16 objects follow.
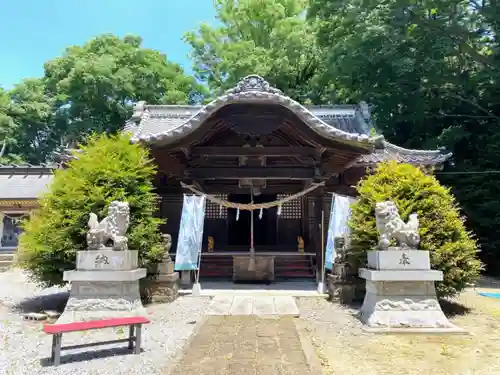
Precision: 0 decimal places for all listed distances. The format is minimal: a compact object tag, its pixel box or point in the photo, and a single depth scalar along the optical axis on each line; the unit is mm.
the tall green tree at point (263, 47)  22766
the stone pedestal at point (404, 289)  6938
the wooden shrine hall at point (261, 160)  9883
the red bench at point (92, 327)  4816
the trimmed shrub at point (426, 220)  8031
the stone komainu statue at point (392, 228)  7156
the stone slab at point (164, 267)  9323
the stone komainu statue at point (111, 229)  7402
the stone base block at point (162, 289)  9203
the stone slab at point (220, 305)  8031
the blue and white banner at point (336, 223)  9641
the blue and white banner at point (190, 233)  9805
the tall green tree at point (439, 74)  15781
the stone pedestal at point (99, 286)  7297
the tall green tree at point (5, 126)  30828
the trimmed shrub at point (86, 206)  8203
